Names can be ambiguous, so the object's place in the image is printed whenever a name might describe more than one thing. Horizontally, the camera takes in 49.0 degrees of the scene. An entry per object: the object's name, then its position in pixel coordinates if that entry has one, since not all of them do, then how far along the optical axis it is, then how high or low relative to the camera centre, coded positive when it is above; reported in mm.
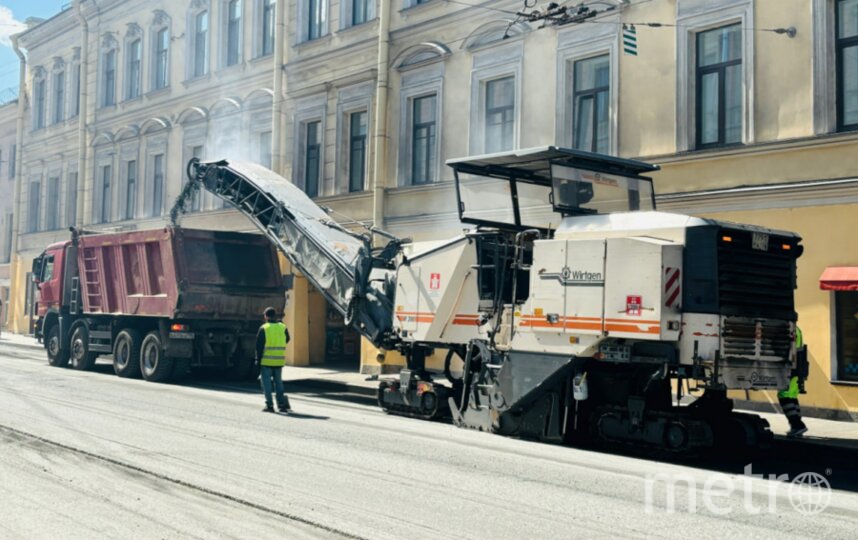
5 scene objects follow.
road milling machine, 9969 +16
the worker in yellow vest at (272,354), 13758 -726
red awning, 13430 +542
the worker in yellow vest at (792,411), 11758 -1204
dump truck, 17984 +127
